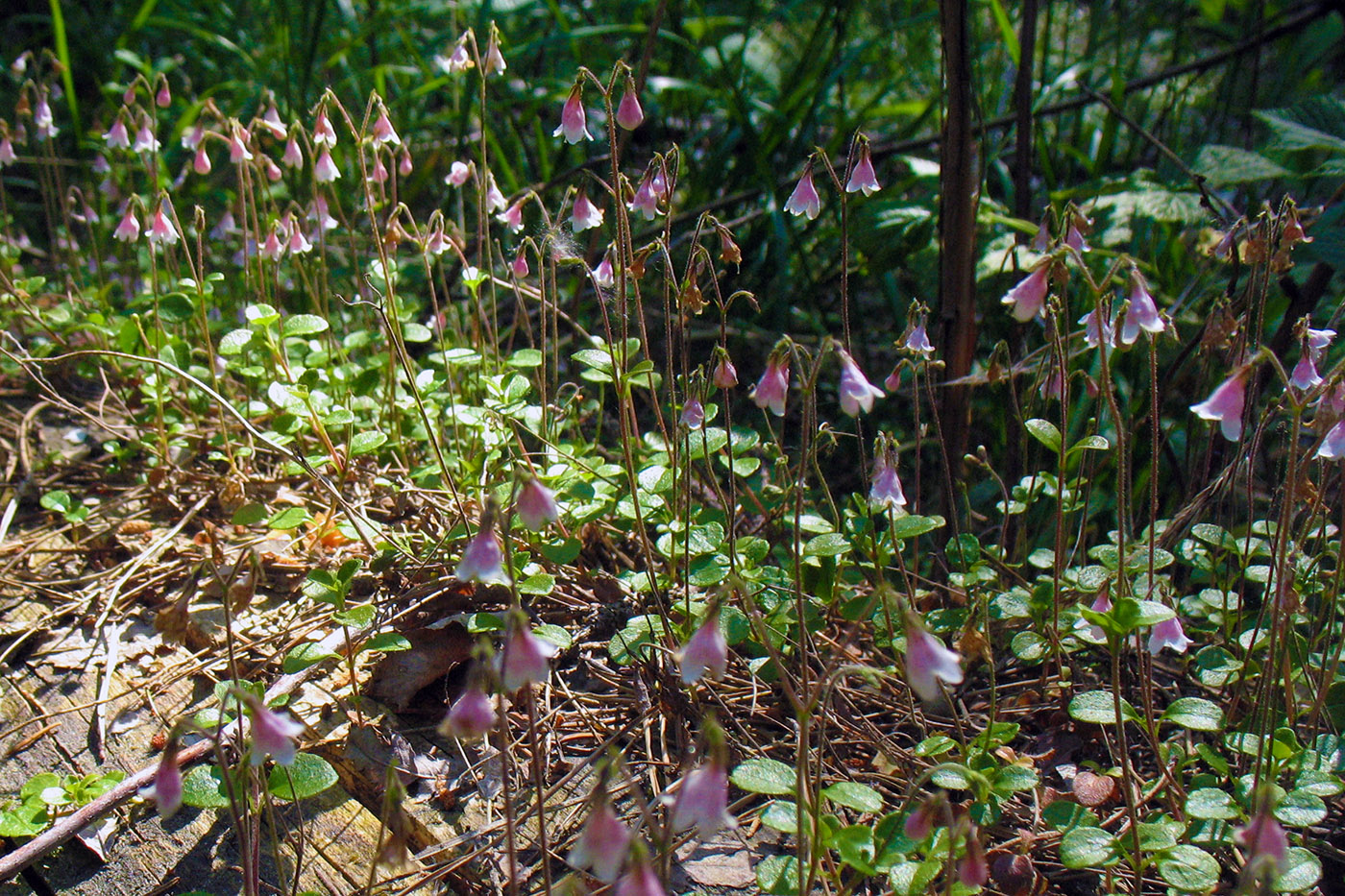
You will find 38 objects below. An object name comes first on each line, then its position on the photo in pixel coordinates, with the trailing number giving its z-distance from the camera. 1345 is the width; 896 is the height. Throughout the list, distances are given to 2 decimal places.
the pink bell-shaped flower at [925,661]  0.21
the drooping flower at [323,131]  0.35
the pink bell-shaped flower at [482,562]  0.23
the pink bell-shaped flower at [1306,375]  0.28
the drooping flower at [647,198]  0.30
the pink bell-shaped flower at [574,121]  0.30
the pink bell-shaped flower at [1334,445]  0.25
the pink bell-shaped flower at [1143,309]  0.25
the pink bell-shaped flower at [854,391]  0.24
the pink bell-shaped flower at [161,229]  0.35
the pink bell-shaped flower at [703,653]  0.23
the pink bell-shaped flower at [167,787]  0.22
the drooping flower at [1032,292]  0.26
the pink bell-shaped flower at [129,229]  0.37
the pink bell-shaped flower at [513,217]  0.34
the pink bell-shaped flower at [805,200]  0.30
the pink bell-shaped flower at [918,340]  0.31
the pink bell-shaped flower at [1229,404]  0.24
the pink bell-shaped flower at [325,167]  0.36
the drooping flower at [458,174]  0.38
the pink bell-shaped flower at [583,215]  0.32
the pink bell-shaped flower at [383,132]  0.35
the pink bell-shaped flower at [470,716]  0.22
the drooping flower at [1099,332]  0.24
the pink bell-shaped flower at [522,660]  0.21
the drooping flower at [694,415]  0.28
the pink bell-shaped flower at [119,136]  0.39
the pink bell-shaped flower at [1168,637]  0.28
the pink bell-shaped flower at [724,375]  0.28
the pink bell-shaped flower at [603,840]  0.21
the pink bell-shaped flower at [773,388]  0.25
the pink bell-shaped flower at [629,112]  0.29
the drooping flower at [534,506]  0.23
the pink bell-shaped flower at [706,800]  0.21
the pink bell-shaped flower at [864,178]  0.30
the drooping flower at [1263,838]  0.21
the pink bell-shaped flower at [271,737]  0.22
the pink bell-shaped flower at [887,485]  0.28
